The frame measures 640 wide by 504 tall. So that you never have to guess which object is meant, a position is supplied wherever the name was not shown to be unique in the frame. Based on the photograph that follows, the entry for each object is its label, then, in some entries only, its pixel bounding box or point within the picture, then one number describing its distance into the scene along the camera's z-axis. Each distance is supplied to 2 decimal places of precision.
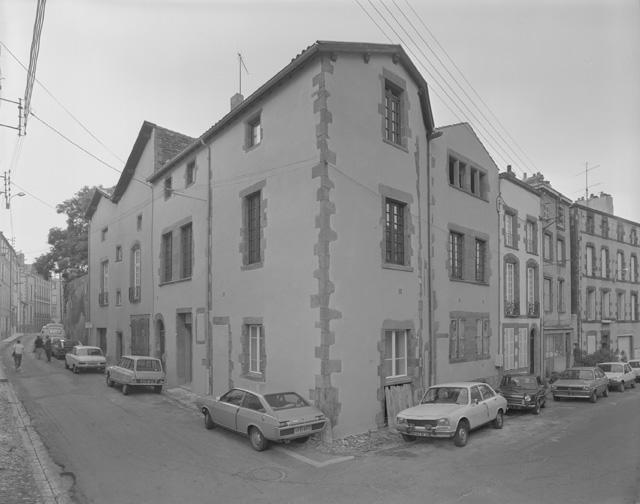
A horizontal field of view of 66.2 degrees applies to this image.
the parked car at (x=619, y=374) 24.72
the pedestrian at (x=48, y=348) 32.16
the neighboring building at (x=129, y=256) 25.36
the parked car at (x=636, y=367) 28.61
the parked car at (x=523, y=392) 17.30
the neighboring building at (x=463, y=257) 17.95
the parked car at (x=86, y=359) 25.88
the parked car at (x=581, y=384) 20.45
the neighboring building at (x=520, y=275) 23.27
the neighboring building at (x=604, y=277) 31.70
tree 45.19
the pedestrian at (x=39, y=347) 34.16
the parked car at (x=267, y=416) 11.38
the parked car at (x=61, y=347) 33.25
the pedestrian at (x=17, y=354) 26.44
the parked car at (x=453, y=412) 12.12
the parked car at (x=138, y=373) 19.24
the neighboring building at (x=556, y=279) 27.70
